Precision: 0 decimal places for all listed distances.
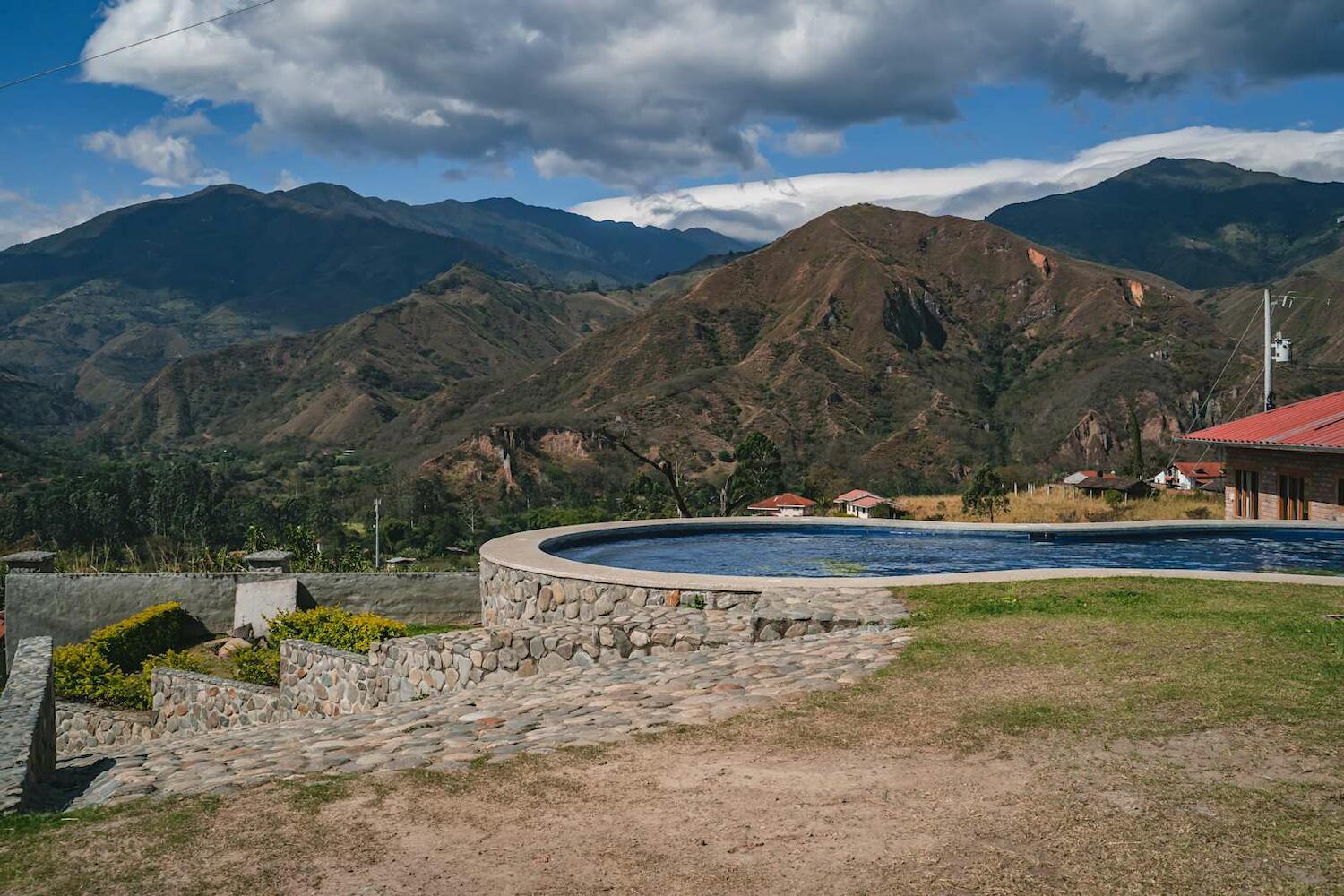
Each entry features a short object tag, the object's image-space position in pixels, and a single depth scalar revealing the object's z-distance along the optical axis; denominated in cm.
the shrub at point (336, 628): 1445
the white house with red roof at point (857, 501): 4706
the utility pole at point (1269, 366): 2577
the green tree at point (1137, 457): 4769
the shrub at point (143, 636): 1612
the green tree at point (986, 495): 2623
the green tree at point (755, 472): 4769
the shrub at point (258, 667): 1366
